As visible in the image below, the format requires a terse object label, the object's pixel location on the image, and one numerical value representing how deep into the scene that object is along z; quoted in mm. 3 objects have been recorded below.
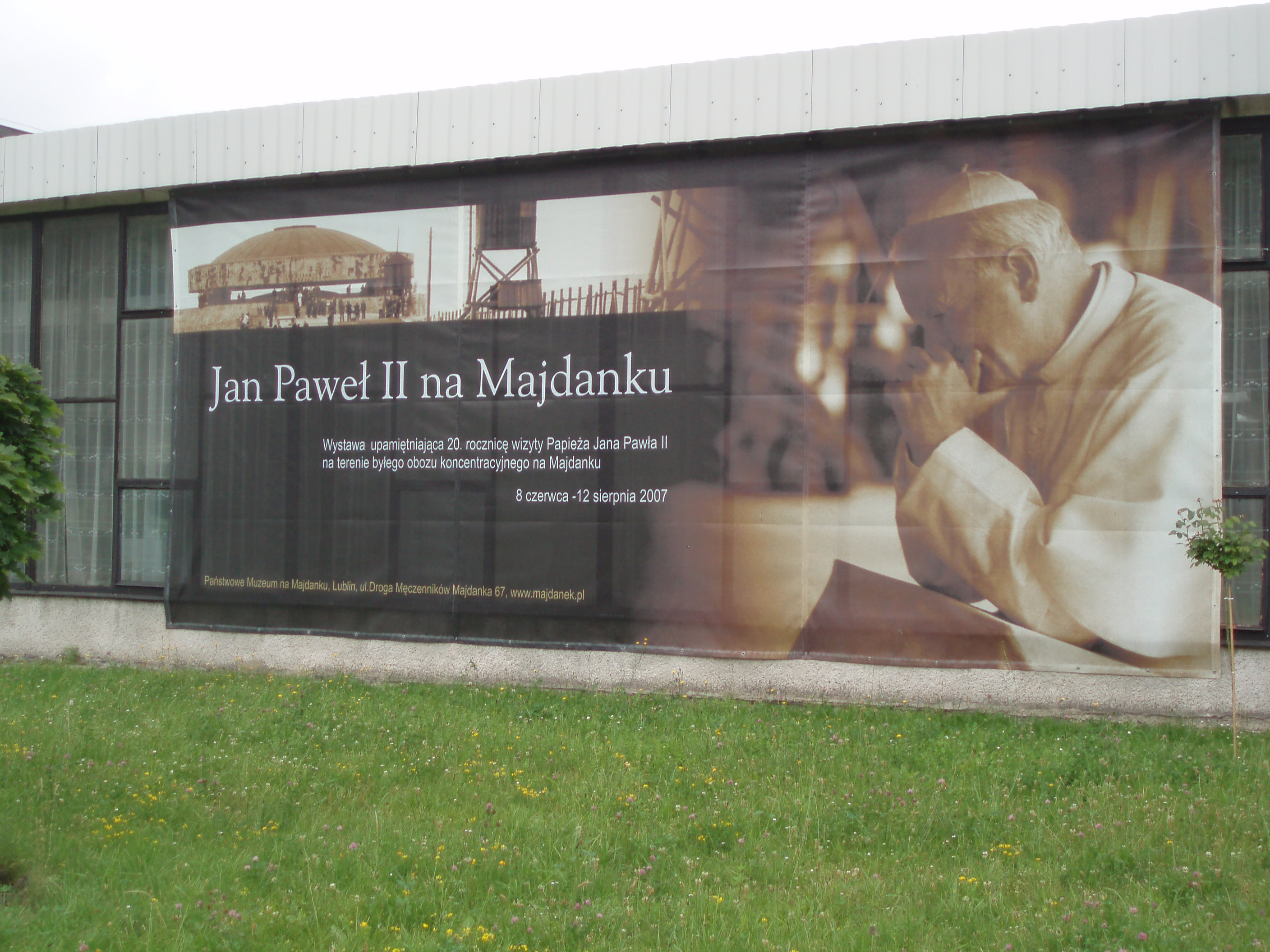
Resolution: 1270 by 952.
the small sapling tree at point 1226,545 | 7035
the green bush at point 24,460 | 5543
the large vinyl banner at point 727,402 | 8062
